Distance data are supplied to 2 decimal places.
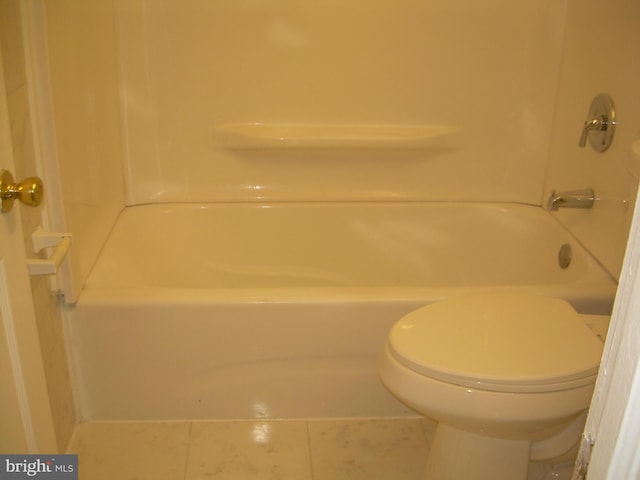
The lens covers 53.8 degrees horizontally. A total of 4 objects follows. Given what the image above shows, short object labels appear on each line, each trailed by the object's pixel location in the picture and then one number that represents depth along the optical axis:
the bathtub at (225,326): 1.57
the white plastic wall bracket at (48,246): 1.05
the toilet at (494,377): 1.18
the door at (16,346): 0.82
